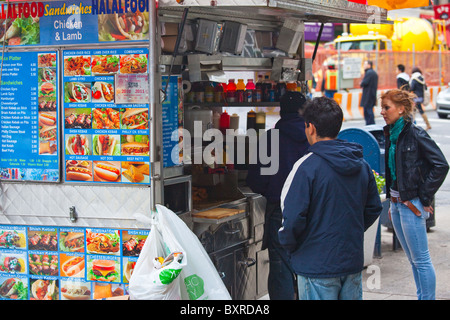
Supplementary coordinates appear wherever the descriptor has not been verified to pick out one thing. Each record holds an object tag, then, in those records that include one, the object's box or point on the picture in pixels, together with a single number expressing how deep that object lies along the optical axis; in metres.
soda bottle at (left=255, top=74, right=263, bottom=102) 6.45
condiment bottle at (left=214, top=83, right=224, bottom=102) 6.32
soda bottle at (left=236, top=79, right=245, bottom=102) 6.39
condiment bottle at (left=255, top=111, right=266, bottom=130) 6.81
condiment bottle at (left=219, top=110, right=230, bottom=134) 6.58
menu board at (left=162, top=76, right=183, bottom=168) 4.59
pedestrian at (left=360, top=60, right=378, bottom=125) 17.20
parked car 21.21
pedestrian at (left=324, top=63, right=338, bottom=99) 22.55
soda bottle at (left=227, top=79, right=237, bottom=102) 6.39
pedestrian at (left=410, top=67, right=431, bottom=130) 17.84
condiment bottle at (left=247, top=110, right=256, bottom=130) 6.79
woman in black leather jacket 4.95
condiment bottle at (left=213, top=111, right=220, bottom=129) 6.45
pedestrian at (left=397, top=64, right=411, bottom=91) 17.48
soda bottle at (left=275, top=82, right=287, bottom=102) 6.51
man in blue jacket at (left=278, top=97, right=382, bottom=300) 3.51
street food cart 4.44
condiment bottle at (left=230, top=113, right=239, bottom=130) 6.66
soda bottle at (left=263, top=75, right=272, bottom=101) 6.52
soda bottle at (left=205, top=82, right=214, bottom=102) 6.26
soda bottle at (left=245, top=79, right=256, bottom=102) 6.40
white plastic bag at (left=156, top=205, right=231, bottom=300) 4.39
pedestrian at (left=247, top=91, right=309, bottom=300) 5.15
